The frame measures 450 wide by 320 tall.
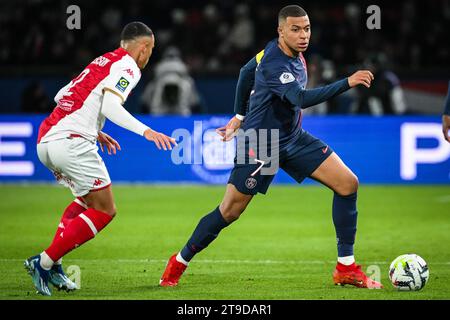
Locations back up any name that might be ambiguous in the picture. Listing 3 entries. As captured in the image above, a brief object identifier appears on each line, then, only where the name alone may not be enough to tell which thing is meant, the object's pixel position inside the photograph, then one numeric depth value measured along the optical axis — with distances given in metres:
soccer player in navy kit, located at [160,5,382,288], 15.30
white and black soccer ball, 14.84
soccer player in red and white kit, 14.47
